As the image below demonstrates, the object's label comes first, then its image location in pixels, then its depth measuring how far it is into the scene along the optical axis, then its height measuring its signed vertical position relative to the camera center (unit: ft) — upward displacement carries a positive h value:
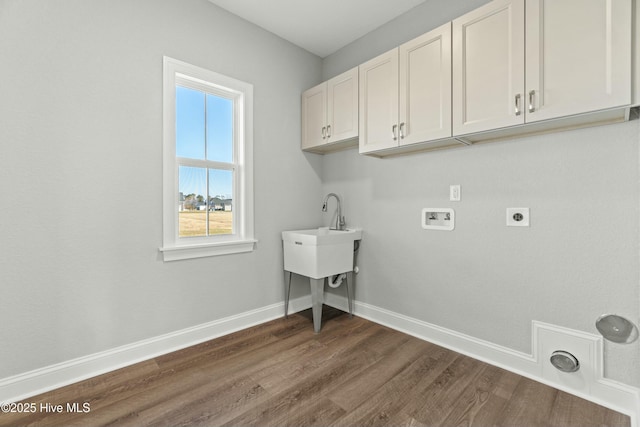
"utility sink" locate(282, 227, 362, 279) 8.22 -1.21
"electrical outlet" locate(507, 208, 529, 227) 6.18 -0.12
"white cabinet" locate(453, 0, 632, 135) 4.60 +2.72
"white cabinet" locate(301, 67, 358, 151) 8.55 +3.15
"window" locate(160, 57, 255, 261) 7.26 +1.35
